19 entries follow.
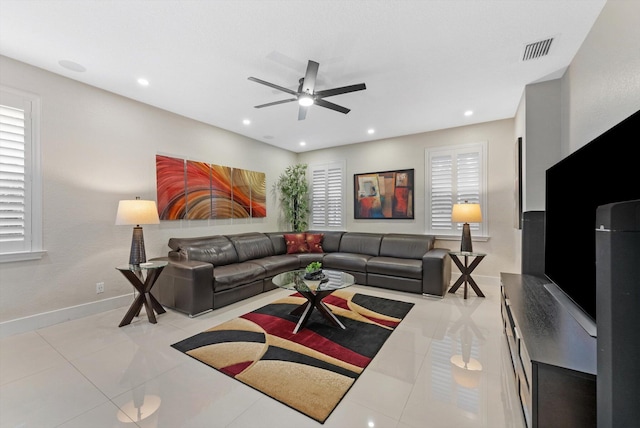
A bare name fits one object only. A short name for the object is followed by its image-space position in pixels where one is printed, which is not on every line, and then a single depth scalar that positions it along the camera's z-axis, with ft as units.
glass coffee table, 9.12
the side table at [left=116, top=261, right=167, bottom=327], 9.59
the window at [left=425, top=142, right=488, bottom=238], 14.75
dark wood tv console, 3.88
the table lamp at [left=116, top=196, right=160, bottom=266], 9.64
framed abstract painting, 16.94
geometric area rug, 6.08
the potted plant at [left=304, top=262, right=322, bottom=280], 9.97
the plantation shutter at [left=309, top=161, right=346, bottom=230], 19.72
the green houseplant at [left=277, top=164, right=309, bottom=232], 20.01
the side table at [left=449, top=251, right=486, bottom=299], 12.52
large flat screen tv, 3.92
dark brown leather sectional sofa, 10.71
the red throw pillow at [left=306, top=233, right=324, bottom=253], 17.65
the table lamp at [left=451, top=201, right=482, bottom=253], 12.64
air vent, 7.73
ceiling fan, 8.18
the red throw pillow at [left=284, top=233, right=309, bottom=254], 17.28
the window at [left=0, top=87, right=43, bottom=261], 8.63
